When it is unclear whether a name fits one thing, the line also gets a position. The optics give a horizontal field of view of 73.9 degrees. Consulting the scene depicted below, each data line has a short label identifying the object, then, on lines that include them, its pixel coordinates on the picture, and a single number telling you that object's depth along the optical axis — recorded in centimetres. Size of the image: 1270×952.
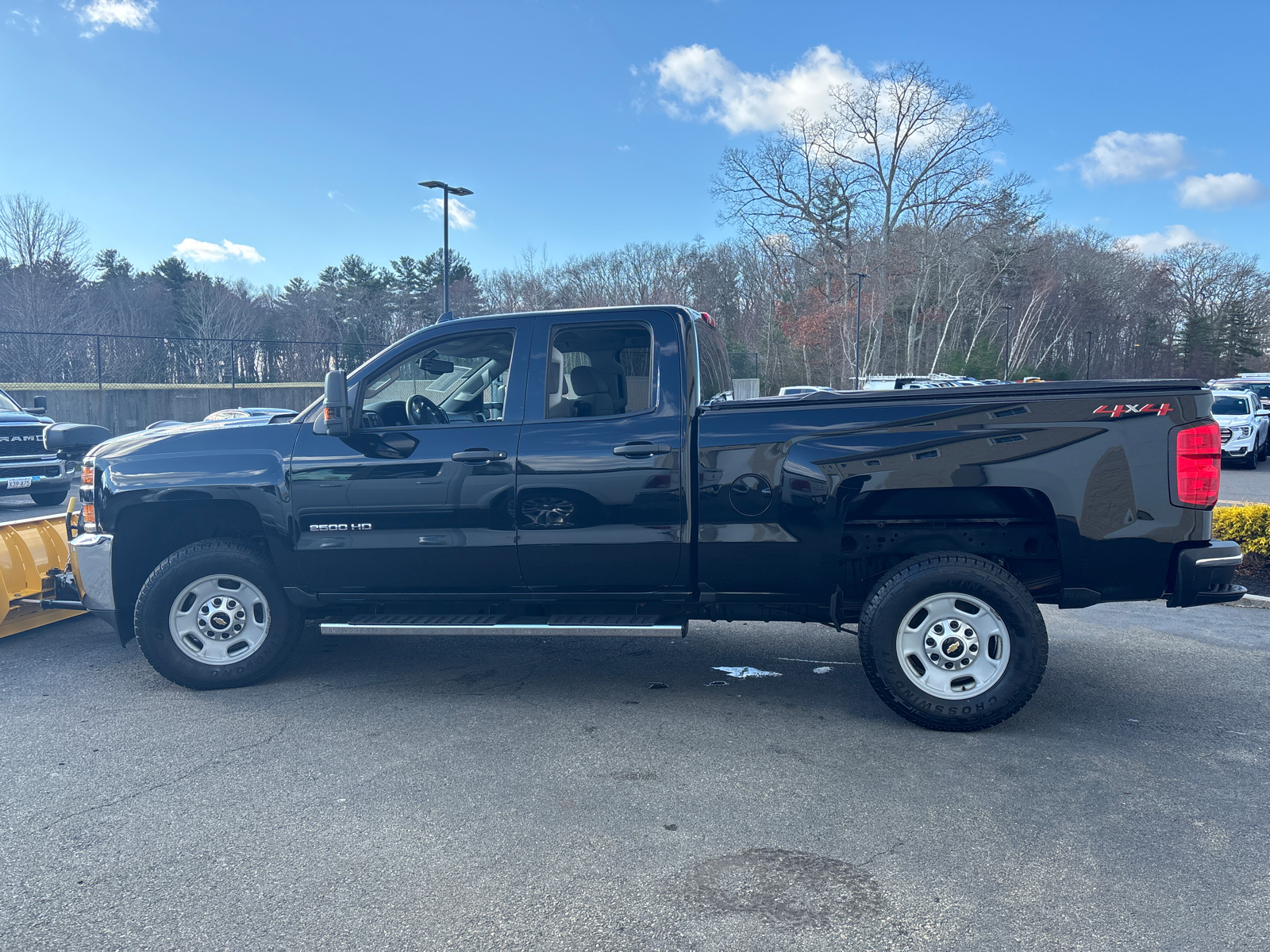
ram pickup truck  1148
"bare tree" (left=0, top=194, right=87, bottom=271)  3847
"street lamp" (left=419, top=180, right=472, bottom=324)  2341
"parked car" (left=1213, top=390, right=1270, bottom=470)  1803
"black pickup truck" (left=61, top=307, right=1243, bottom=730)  416
